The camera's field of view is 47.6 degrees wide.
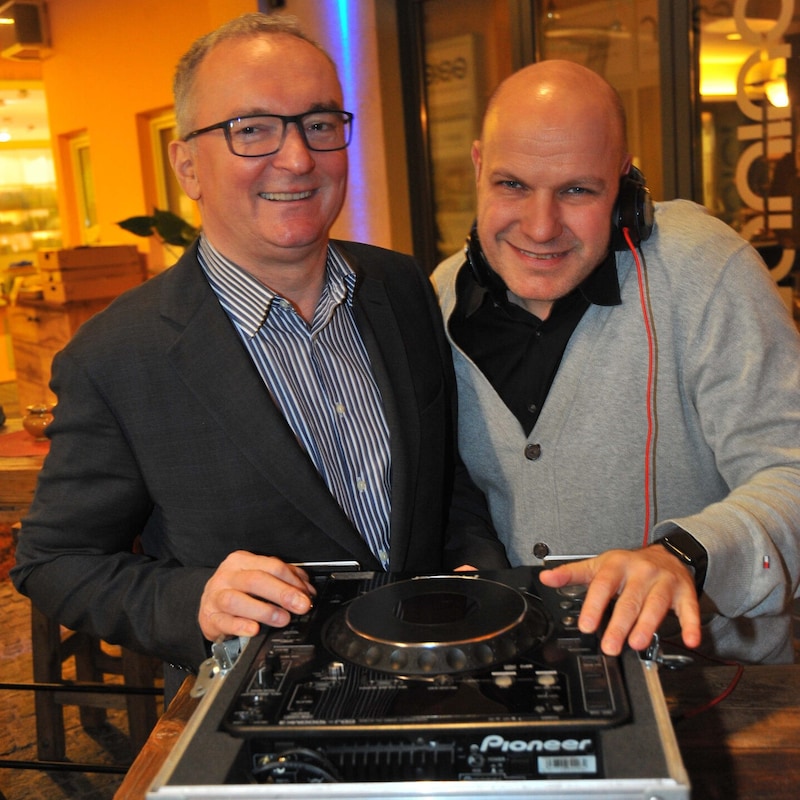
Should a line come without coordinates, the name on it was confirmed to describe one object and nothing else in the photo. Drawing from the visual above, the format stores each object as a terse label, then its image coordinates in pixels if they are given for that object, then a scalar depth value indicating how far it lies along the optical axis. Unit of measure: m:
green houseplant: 4.65
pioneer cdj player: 0.62
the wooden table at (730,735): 0.89
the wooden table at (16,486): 2.42
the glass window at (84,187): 8.78
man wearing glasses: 1.29
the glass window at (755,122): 3.92
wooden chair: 2.57
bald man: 1.40
